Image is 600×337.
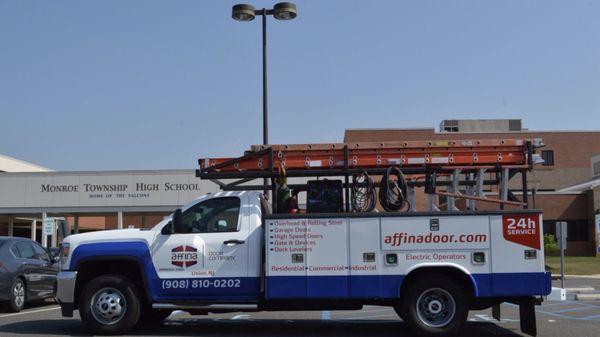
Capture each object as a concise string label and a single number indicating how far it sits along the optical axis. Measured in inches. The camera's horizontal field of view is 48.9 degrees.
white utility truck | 369.1
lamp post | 593.1
